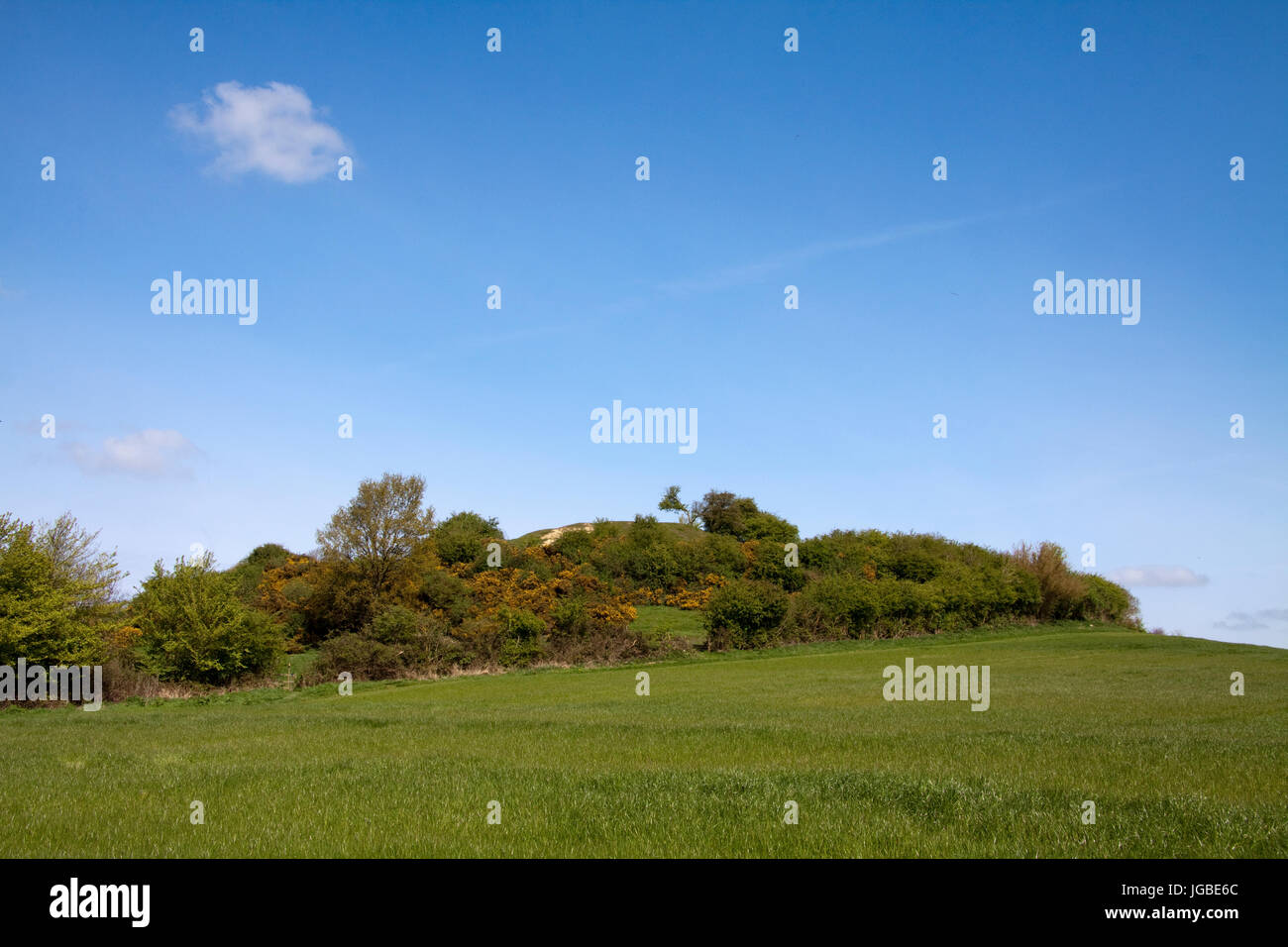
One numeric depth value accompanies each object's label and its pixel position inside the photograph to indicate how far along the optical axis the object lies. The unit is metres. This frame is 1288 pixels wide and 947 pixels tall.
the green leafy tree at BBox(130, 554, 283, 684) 41.69
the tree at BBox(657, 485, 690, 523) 111.81
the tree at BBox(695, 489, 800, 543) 91.62
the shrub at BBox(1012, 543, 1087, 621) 75.69
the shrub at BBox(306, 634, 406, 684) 45.19
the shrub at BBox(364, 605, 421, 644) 48.00
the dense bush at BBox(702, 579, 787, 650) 56.53
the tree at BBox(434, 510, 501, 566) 73.62
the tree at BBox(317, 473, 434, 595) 63.62
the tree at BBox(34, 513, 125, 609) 40.12
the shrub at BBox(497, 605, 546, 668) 50.59
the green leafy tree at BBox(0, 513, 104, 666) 35.84
